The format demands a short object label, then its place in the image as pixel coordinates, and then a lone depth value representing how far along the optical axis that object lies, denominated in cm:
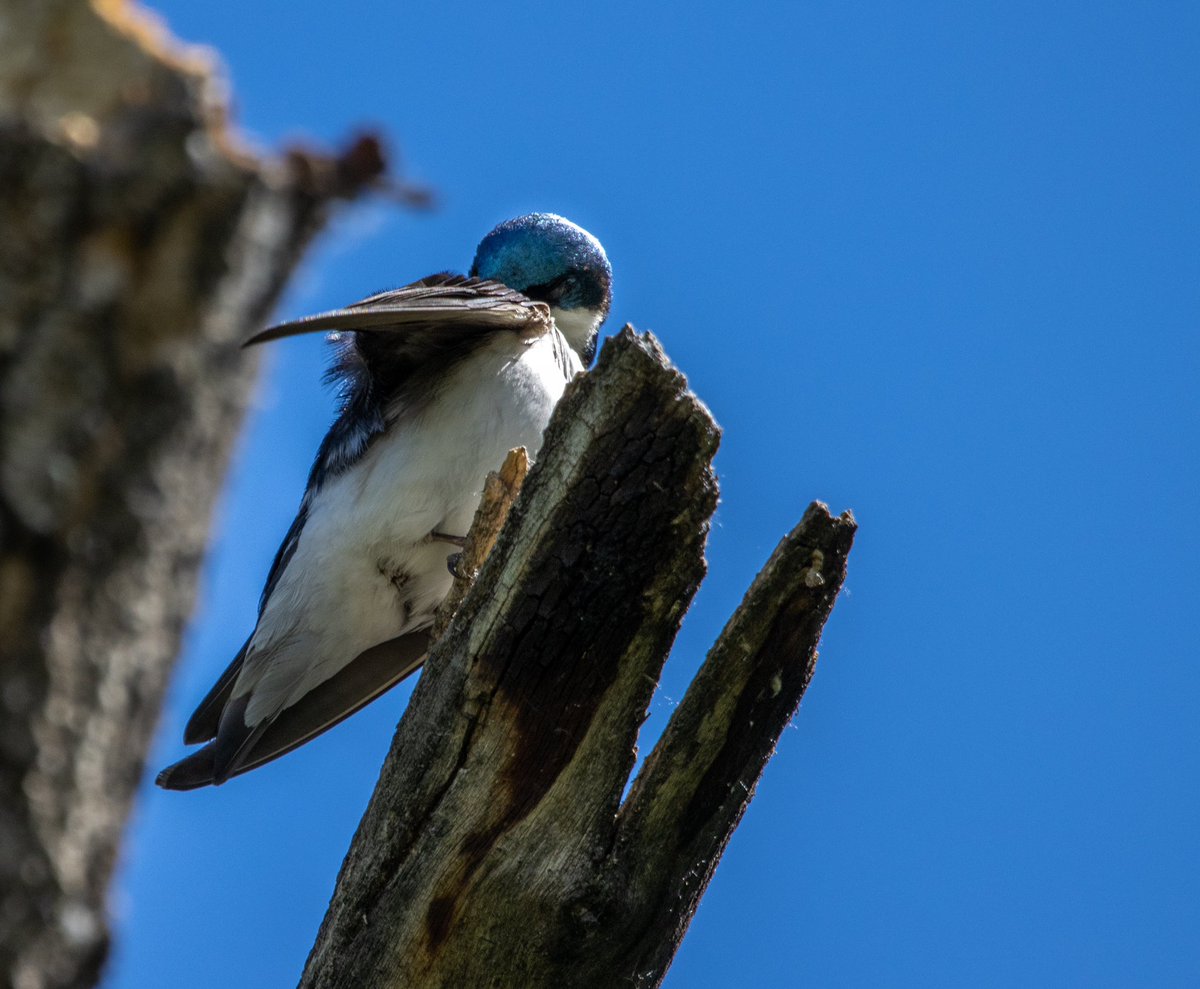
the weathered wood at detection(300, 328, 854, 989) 582
